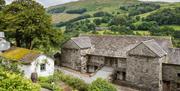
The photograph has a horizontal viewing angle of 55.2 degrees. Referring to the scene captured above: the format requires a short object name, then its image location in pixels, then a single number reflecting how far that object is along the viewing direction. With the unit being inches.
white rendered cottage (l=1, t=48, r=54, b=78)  990.7
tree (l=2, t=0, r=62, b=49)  1170.9
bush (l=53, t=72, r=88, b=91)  935.1
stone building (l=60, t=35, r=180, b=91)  1002.0
